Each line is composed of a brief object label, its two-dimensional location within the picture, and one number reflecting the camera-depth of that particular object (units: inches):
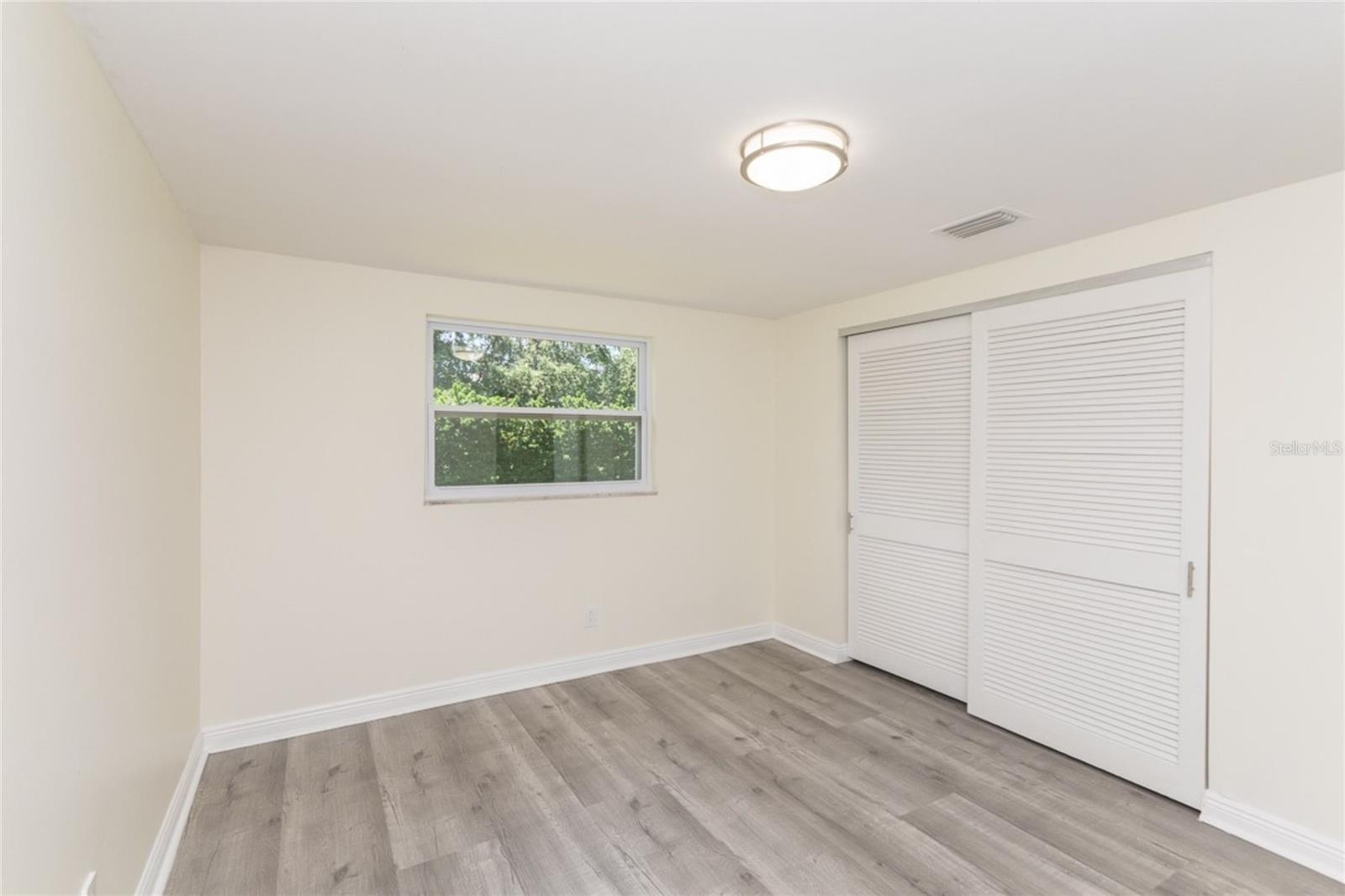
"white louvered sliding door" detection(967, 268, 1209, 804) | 97.7
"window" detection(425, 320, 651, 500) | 139.4
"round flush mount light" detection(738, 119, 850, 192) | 72.2
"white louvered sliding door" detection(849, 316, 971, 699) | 136.2
